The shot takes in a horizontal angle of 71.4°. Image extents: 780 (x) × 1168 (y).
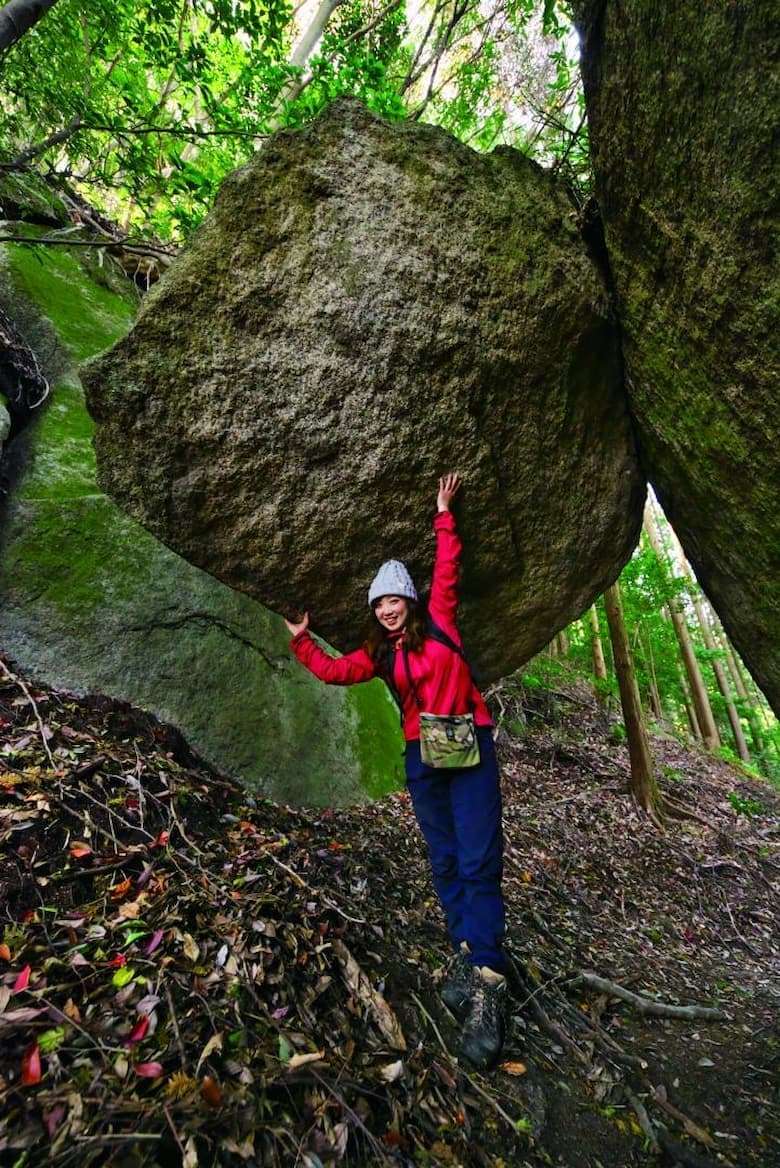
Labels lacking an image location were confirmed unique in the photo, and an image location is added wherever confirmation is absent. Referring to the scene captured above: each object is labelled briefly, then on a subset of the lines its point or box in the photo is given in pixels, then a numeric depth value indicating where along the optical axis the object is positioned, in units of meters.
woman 3.02
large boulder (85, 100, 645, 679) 2.89
